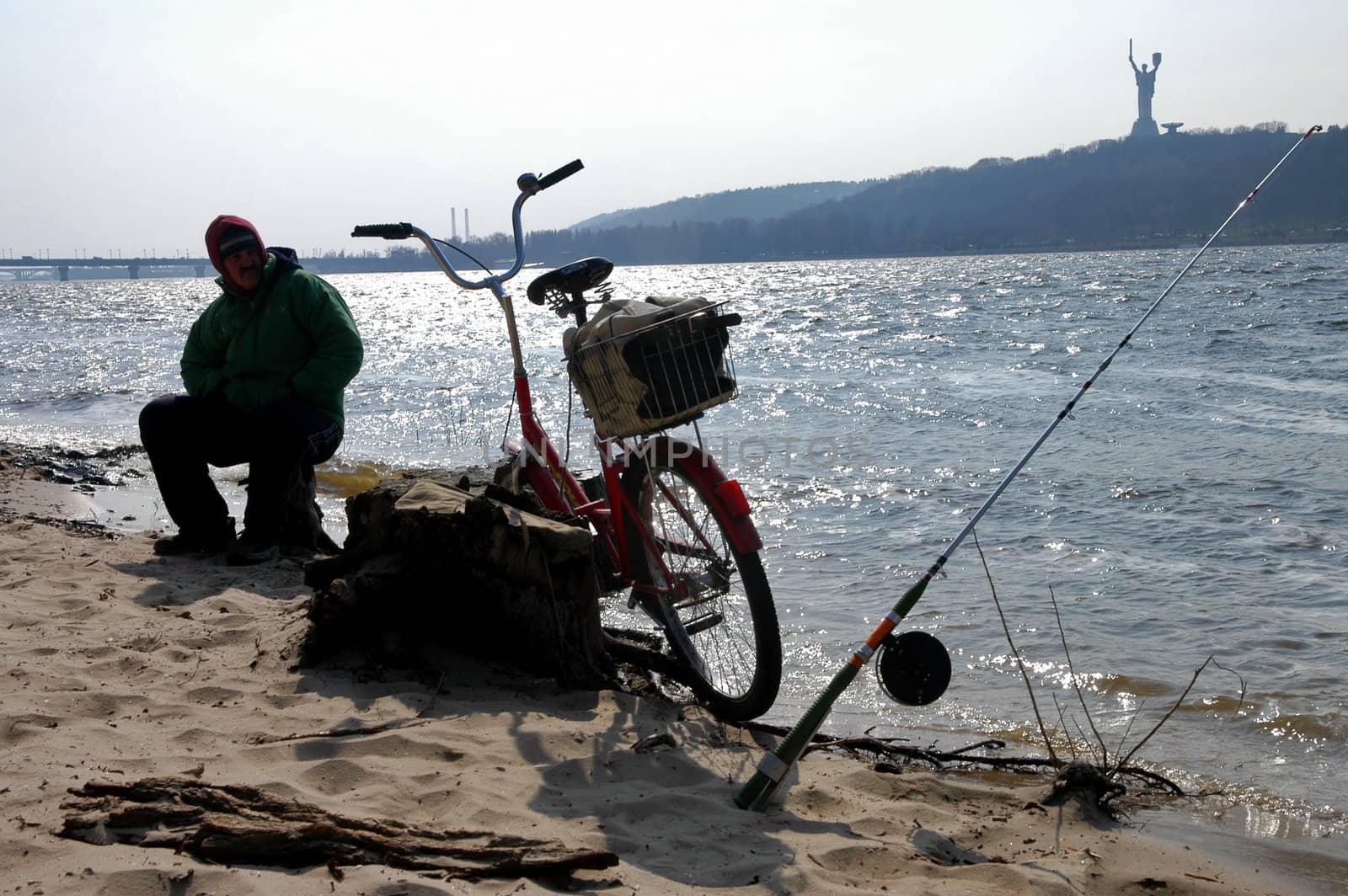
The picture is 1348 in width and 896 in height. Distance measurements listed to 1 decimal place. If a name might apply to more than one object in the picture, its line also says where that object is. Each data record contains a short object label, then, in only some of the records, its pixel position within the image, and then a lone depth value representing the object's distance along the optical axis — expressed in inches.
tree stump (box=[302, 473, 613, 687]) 149.3
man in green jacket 210.2
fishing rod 119.0
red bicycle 137.6
